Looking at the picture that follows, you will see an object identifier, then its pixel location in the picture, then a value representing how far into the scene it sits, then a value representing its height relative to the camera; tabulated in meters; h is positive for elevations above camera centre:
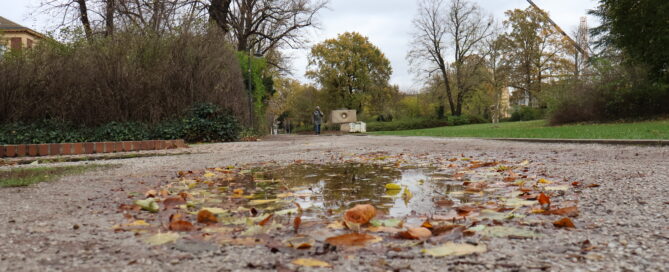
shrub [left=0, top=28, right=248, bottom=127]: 9.42 +1.37
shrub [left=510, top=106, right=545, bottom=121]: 34.25 +0.83
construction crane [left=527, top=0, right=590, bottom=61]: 38.40 +10.15
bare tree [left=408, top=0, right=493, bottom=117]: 39.09 +7.55
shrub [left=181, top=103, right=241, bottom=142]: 11.80 +0.19
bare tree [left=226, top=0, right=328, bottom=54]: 23.41 +6.28
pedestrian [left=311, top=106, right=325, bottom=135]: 28.02 +0.64
